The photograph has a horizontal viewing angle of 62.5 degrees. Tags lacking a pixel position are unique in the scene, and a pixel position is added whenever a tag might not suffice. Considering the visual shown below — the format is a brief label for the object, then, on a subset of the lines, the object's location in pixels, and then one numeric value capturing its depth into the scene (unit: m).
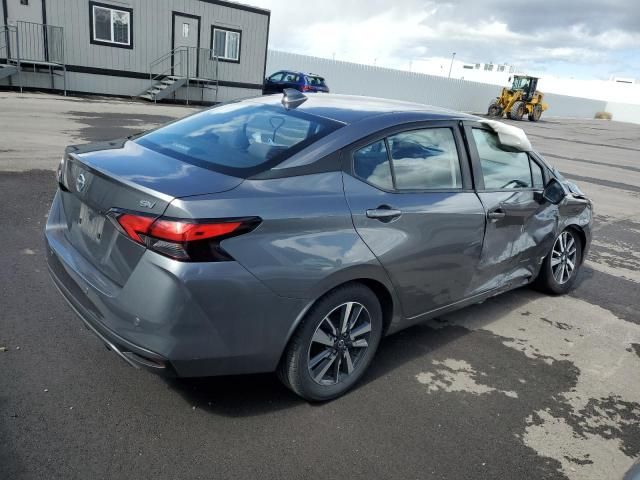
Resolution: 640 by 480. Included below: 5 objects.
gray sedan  2.34
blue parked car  24.23
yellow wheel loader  36.75
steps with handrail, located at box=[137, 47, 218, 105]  21.48
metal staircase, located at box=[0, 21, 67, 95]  17.80
